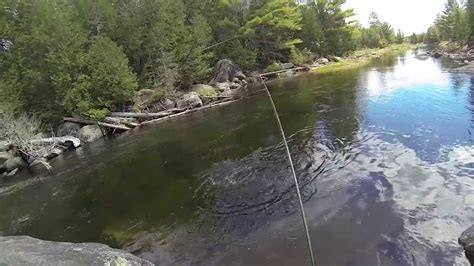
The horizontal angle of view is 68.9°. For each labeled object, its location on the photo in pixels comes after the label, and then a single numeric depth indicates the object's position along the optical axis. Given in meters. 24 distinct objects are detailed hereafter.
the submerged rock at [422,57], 38.45
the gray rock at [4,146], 18.23
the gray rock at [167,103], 26.48
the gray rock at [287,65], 42.66
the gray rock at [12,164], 17.80
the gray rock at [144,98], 26.28
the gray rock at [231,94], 28.04
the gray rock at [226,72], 35.88
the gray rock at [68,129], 23.22
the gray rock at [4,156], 18.42
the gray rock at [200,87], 30.23
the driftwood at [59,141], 19.21
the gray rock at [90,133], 21.83
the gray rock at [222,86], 31.88
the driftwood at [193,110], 23.91
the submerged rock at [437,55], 38.23
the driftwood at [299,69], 41.03
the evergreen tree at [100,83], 23.92
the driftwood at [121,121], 23.44
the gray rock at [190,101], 26.17
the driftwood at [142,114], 24.42
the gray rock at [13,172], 17.27
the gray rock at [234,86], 33.75
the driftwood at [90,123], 22.73
